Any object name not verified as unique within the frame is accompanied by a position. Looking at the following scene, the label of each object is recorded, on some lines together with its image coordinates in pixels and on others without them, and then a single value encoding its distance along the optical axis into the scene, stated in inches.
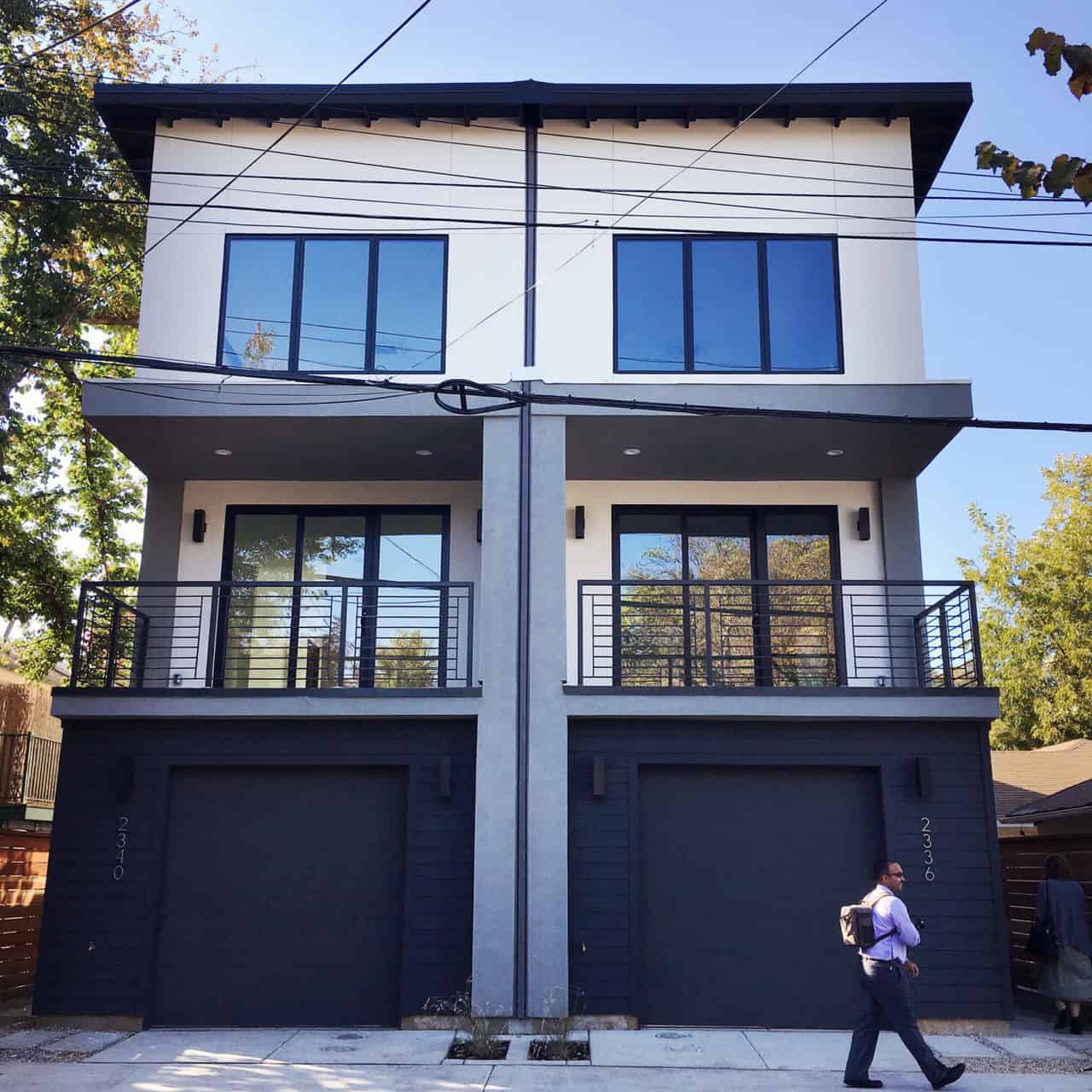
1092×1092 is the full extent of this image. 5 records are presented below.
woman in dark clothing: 468.4
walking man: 362.9
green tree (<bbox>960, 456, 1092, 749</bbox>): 1202.0
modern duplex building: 478.3
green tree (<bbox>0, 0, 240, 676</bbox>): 677.9
